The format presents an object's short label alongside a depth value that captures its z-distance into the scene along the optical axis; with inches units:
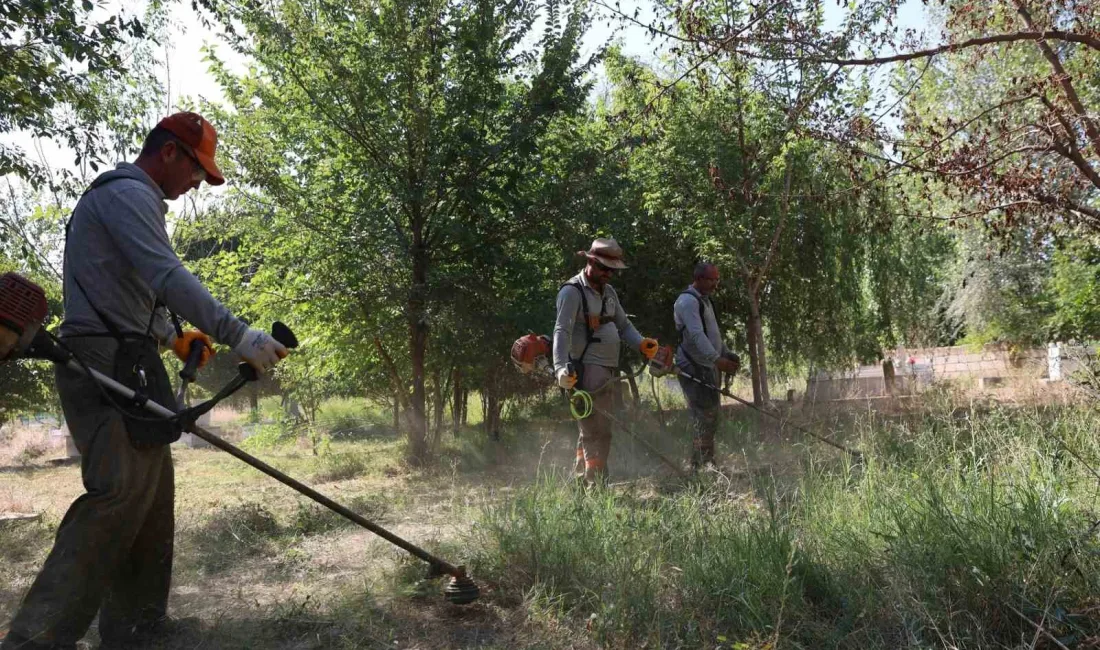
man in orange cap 129.6
